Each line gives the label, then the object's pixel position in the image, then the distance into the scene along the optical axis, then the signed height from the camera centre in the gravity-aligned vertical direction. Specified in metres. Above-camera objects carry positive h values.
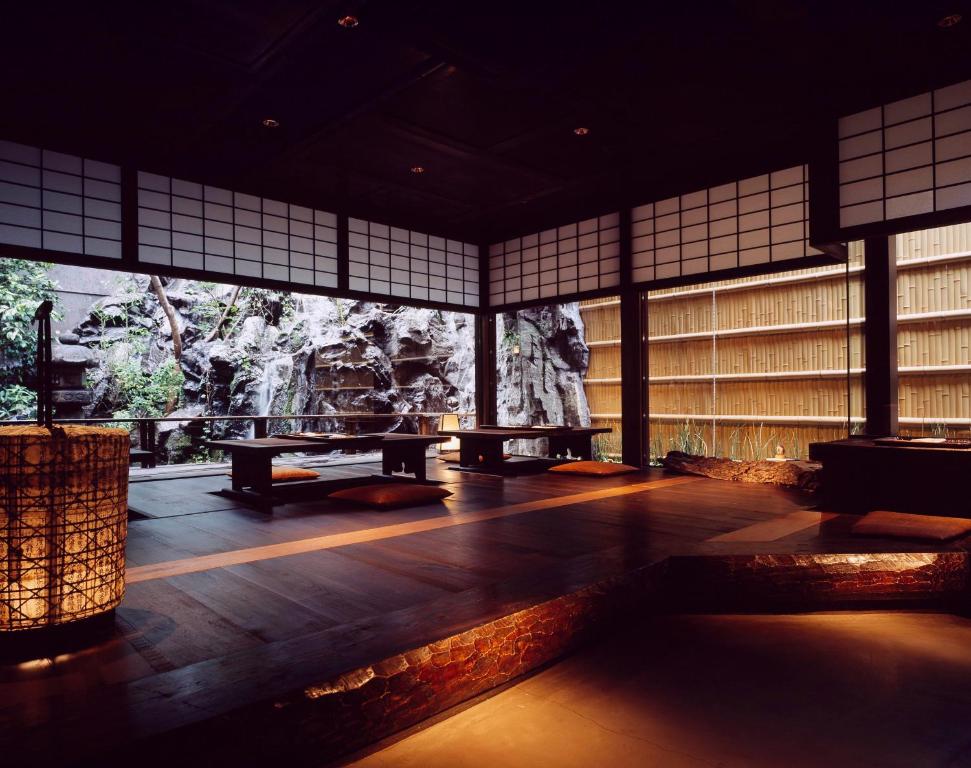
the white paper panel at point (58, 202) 4.43 +1.50
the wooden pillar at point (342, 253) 6.43 +1.51
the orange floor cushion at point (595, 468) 5.36 -0.67
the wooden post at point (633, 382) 6.07 +0.12
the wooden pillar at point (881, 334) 4.13 +0.40
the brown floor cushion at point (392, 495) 3.95 -0.67
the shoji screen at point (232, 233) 5.16 +1.52
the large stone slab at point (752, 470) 4.51 -0.63
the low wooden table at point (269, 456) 4.09 -0.42
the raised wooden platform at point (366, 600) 1.34 -0.71
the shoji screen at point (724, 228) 5.10 +1.52
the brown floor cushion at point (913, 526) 2.82 -0.65
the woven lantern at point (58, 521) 1.54 -0.32
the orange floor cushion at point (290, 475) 4.92 -0.64
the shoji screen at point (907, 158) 3.84 +1.56
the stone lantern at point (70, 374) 10.09 +0.40
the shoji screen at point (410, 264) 6.64 +1.54
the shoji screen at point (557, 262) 6.52 +1.53
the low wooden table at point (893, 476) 3.24 -0.48
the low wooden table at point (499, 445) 5.79 -0.51
